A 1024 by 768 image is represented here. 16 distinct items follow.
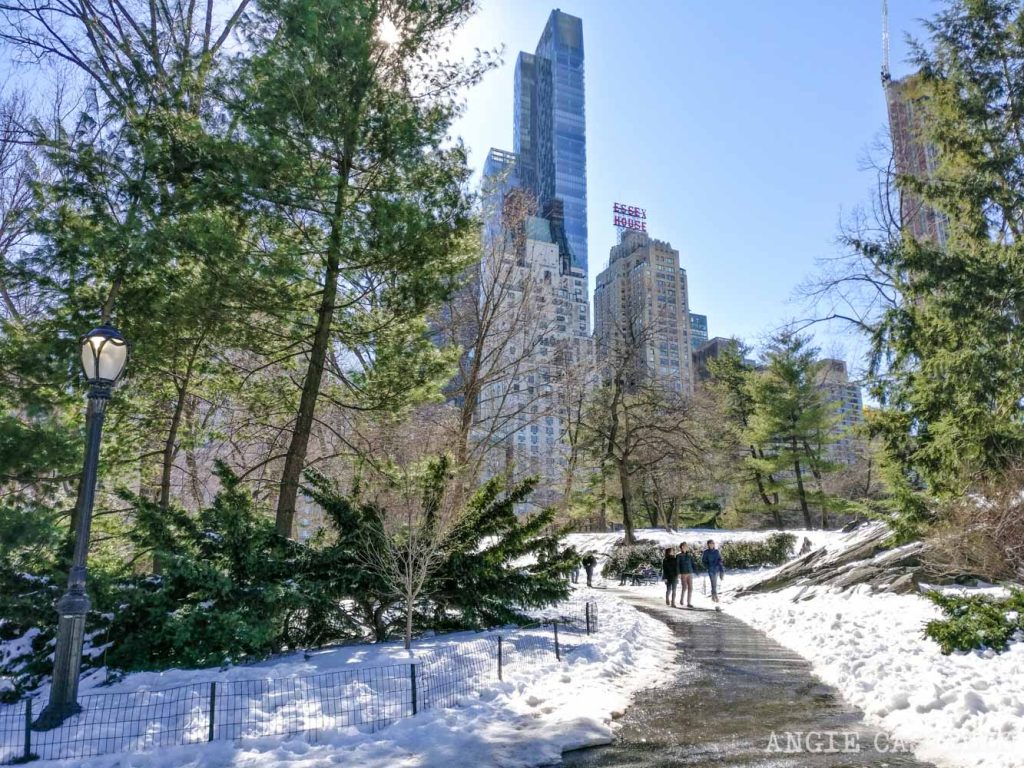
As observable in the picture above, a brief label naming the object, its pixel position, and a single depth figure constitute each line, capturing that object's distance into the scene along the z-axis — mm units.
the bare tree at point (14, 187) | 12508
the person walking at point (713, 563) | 18859
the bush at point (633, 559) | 27516
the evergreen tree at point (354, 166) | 11094
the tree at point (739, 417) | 39250
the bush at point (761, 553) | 25562
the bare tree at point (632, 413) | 32000
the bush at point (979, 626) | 7828
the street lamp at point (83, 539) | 6281
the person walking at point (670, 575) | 17875
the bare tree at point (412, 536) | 9703
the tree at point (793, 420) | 36938
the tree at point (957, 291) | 12336
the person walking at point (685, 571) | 17719
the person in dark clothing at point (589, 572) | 22662
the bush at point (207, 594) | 8312
